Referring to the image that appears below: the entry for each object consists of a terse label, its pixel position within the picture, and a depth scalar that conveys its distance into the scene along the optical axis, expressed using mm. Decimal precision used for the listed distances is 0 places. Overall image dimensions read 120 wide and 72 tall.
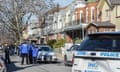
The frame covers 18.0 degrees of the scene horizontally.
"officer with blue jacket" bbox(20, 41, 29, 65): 27453
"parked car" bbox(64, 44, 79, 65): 26953
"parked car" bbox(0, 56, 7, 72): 14633
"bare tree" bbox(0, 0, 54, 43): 59281
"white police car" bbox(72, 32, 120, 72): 9875
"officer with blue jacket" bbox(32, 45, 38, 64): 28234
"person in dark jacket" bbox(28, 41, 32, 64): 27750
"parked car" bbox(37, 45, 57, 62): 30828
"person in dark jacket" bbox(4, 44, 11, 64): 29594
